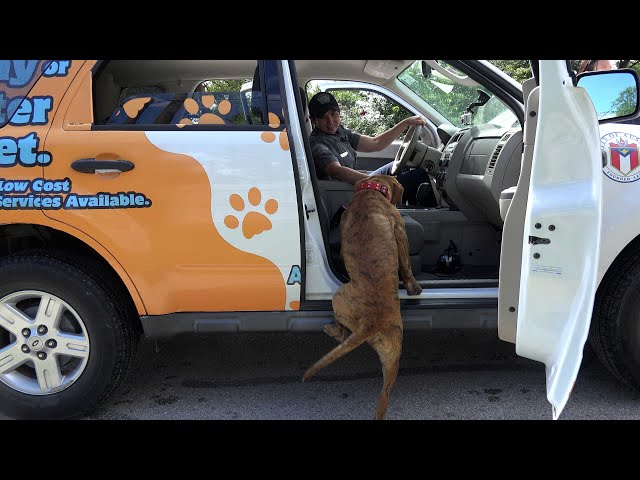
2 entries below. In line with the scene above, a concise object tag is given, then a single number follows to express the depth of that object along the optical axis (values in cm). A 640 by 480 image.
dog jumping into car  285
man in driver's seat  380
